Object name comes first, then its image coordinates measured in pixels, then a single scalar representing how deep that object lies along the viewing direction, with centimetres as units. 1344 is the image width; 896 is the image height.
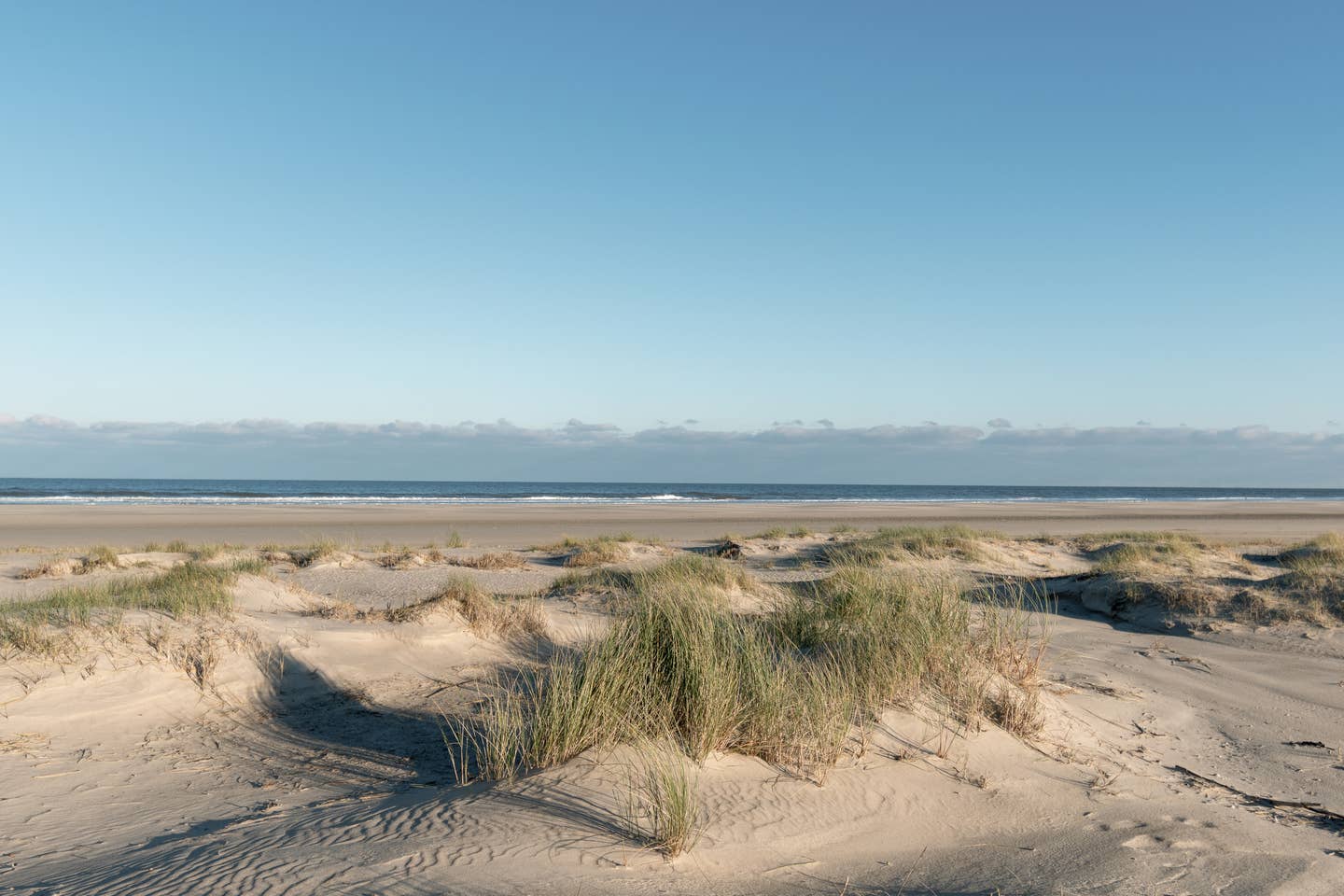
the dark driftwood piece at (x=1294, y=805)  461
